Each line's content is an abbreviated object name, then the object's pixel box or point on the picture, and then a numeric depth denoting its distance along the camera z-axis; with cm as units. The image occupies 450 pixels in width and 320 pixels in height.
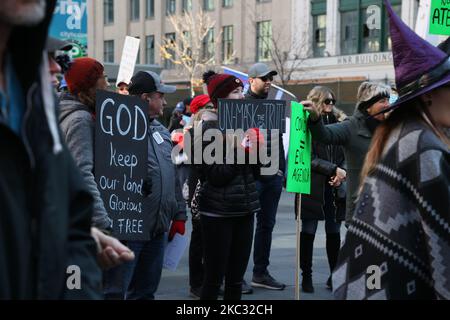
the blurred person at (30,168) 190
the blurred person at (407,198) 287
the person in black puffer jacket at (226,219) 605
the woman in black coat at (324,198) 776
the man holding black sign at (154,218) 550
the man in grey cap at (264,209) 791
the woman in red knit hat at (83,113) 493
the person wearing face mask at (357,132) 662
